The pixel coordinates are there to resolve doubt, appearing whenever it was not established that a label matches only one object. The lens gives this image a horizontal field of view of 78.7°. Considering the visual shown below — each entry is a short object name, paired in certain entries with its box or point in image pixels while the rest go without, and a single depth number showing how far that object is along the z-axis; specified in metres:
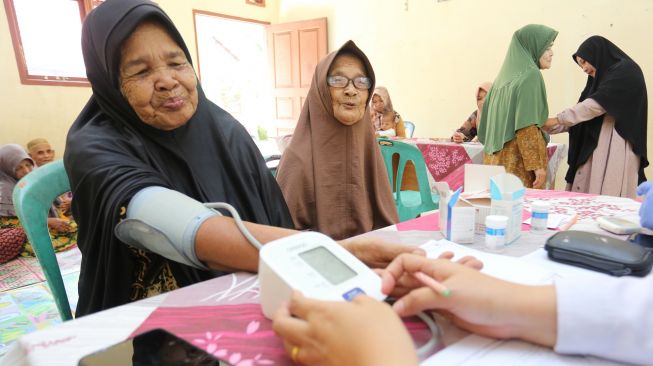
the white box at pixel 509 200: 0.82
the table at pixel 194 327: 0.45
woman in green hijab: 2.28
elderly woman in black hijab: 0.66
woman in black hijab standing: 2.35
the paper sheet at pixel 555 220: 0.92
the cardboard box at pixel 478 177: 1.01
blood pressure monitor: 0.46
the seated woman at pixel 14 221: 2.62
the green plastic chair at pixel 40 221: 0.85
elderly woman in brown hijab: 1.35
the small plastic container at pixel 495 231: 0.77
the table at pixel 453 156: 2.69
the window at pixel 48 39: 3.68
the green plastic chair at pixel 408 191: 1.81
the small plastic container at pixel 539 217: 0.89
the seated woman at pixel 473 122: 3.48
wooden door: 5.40
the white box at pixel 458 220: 0.82
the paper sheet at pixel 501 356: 0.43
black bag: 0.63
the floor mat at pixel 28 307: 1.71
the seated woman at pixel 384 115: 3.85
